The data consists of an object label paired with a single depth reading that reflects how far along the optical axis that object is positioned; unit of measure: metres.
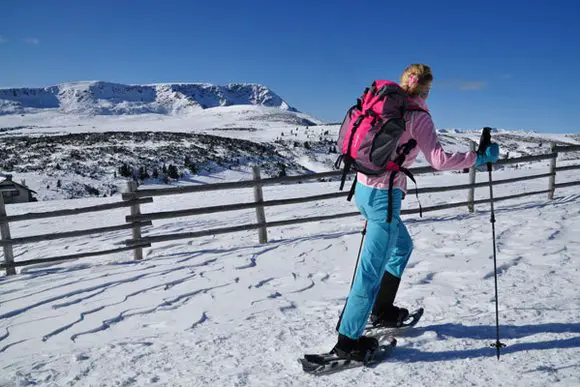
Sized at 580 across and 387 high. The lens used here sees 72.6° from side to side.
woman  2.56
